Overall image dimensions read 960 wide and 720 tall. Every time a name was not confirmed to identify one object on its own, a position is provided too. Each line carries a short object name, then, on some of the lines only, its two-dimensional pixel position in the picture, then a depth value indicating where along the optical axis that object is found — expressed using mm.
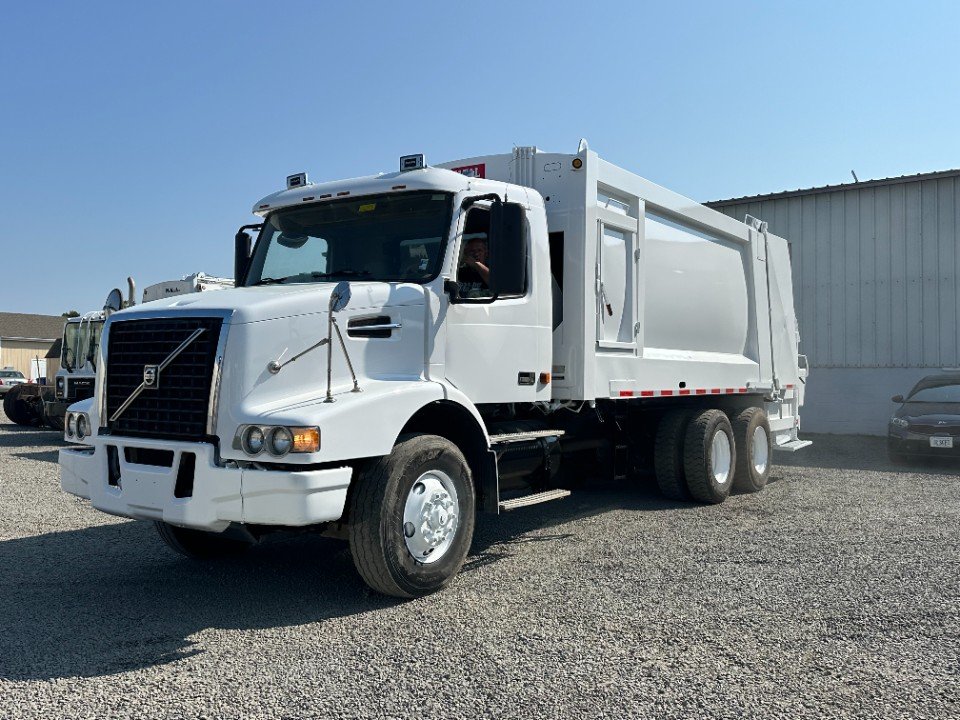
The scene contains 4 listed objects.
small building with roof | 62938
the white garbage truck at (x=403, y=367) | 5004
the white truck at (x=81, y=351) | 16625
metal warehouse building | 16734
